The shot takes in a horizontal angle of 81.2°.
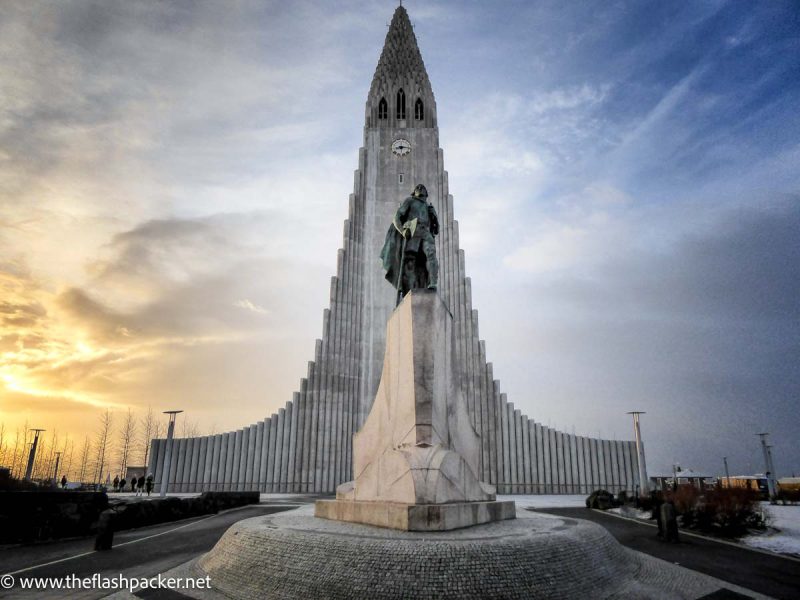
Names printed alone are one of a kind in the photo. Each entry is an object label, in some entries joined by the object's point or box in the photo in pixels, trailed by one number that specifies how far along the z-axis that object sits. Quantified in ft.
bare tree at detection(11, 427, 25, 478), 171.53
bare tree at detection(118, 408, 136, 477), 140.58
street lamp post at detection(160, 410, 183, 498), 67.05
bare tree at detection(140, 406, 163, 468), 140.14
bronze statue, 30.22
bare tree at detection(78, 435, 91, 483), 170.50
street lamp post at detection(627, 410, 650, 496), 71.15
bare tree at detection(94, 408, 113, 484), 147.33
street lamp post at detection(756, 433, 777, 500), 84.12
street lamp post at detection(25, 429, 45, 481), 98.48
